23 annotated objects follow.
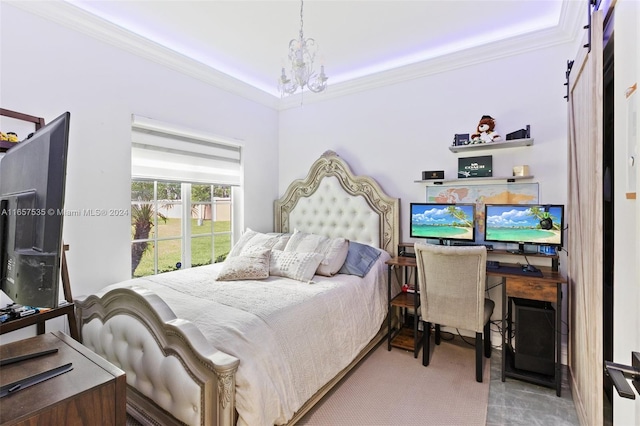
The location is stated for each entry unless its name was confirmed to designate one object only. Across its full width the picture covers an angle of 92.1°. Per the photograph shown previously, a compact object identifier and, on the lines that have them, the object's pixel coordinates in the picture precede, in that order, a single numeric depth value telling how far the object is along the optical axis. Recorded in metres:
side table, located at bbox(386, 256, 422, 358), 2.62
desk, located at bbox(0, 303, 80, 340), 1.69
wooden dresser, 0.73
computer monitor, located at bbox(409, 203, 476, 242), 2.78
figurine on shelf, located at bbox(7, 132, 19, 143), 1.88
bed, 1.38
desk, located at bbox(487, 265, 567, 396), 2.10
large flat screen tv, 0.78
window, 2.76
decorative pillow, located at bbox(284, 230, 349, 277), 2.74
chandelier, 2.02
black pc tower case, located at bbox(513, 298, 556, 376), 2.17
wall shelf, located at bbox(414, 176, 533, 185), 2.64
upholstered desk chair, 2.21
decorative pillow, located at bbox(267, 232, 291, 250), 3.09
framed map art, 2.65
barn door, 1.48
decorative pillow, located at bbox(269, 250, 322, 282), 2.58
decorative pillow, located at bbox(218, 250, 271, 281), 2.55
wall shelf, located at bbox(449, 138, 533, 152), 2.53
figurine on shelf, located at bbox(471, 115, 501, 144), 2.67
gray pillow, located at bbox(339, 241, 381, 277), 2.79
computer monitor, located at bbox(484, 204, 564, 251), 2.38
